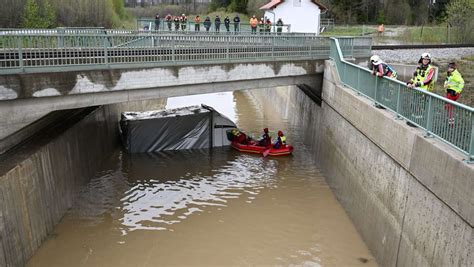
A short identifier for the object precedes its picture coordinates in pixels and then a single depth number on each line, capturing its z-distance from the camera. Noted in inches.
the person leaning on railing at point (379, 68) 512.7
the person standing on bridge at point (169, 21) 1087.0
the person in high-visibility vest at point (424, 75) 442.9
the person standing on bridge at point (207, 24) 1057.0
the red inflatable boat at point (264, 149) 806.5
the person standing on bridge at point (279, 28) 1228.7
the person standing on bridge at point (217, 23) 1106.7
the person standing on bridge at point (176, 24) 1077.0
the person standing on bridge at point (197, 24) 1084.0
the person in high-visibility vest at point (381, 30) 1597.9
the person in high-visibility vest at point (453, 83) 415.8
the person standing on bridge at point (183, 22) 1079.0
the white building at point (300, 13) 1649.9
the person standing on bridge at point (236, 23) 1093.8
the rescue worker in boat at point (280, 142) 809.5
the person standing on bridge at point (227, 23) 1102.0
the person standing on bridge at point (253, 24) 1091.8
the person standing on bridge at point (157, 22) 1065.8
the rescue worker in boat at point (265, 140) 821.9
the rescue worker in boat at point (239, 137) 841.8
